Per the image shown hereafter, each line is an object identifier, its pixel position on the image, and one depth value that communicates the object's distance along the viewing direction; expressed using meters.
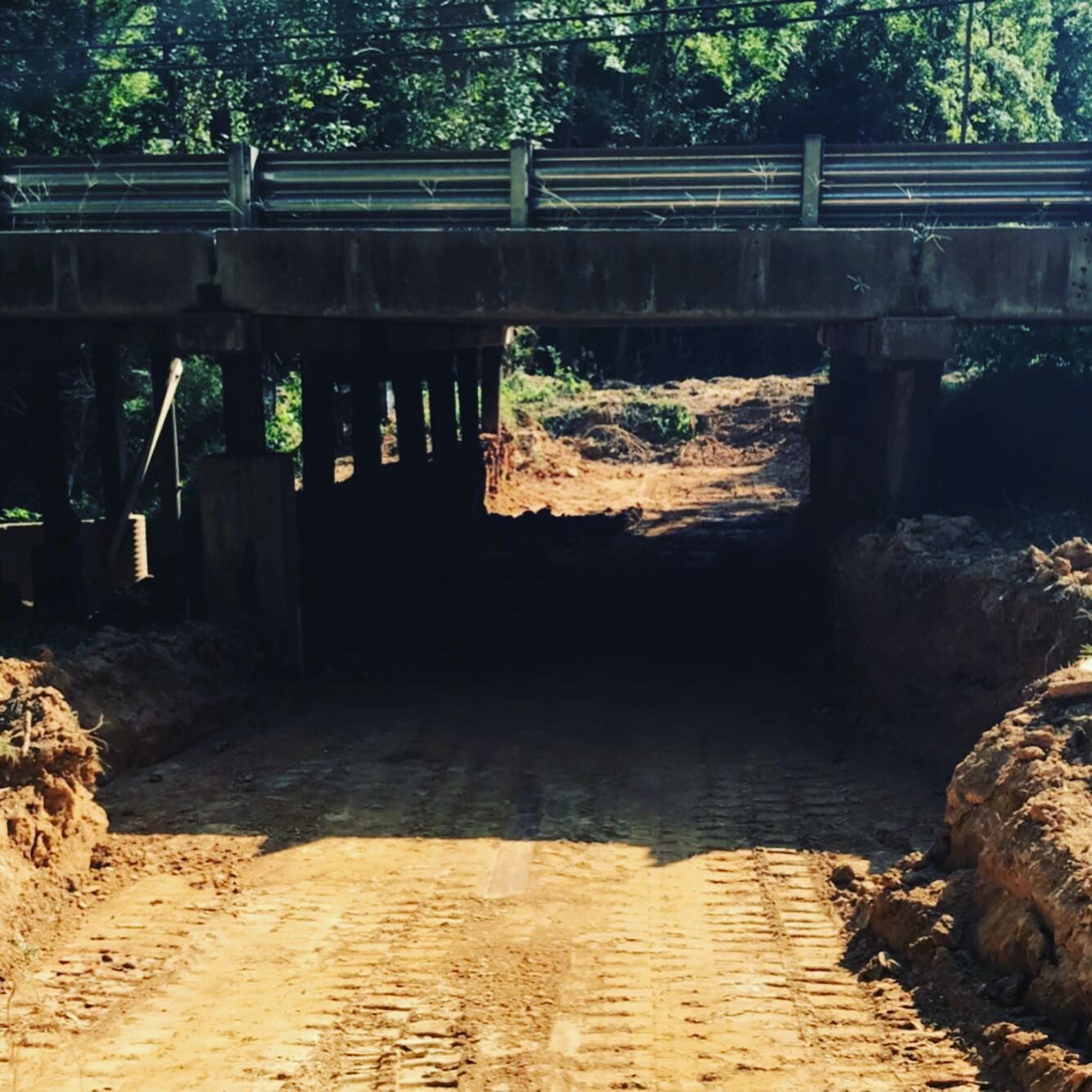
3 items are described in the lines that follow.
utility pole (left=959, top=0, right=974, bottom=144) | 29.77
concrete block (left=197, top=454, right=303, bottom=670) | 13.65
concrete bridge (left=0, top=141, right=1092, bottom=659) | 12.60
